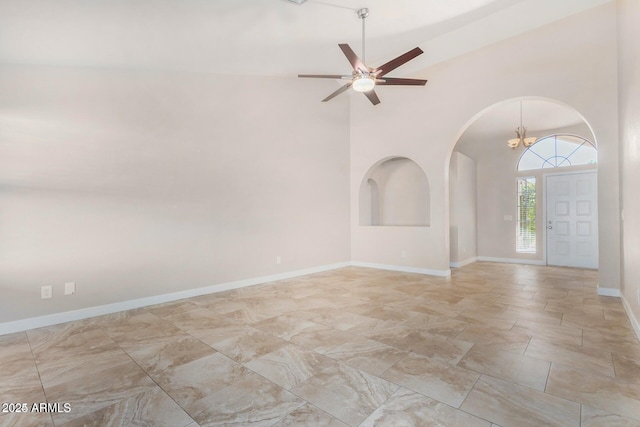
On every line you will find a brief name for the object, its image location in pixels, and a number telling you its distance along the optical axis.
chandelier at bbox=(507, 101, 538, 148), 5.99
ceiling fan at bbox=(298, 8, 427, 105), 3.38
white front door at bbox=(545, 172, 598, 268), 6.13
